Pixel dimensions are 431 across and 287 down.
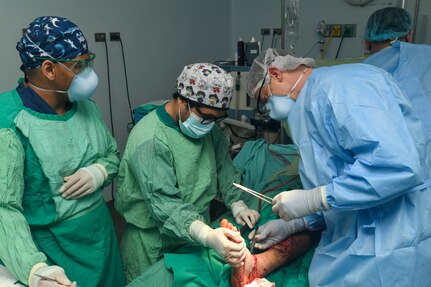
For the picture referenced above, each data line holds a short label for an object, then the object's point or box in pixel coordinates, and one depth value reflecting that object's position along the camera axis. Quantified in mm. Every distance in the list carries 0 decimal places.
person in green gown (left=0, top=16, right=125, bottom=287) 1170
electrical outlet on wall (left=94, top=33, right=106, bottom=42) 2978
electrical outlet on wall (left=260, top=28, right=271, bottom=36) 4109
